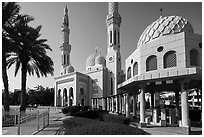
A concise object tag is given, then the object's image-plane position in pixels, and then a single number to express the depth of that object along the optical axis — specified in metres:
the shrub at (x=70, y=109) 27.35
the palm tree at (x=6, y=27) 14.75
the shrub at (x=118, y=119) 12.02
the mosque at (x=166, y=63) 12.33
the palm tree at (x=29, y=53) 15.67
